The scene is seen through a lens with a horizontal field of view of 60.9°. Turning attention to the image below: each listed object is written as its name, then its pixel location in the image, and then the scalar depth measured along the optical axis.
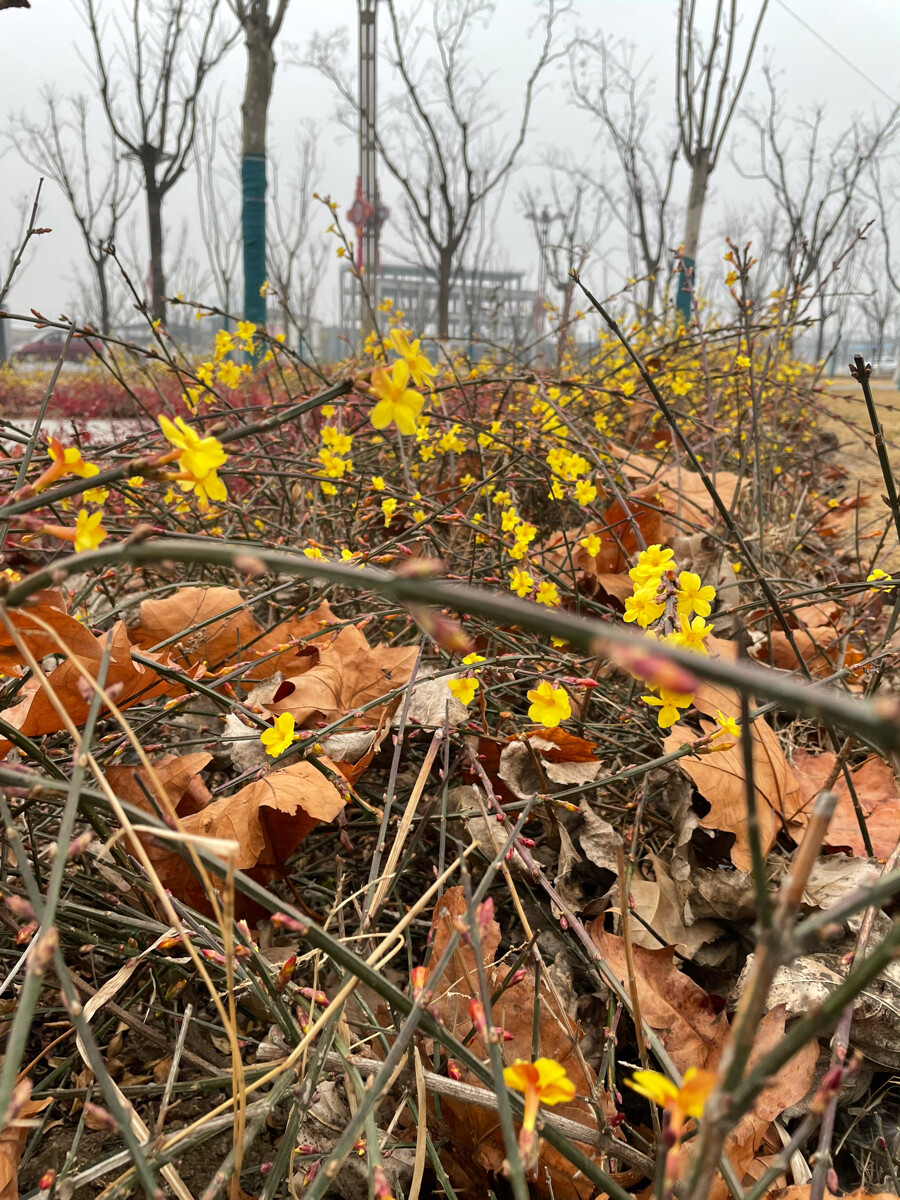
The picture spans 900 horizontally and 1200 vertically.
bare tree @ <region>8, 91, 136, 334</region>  13.27
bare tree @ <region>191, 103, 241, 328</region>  6.93
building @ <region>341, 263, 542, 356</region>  11.86
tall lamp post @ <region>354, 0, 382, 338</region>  8.97
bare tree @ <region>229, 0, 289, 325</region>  9.99
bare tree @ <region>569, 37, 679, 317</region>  12.85
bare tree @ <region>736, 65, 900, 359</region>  3.93
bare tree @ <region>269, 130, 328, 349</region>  12.98
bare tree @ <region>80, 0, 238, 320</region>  11.38
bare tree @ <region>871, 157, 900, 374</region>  6.99
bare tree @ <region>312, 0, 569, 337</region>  9.46
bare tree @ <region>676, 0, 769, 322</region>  4.92
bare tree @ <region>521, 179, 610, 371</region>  14.75
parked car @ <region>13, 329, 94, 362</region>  20.83
